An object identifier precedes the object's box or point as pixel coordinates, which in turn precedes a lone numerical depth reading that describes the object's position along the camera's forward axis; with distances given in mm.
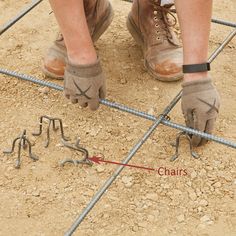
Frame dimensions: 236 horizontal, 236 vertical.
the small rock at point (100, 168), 2820
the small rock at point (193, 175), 2802
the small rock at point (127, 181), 2784
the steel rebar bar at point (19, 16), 3116
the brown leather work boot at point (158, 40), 3060
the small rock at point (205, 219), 2705
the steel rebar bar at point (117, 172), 2612
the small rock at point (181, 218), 2704
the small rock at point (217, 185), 2779
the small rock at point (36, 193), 2767
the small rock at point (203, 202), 2739
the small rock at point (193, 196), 2753
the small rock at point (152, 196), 2752
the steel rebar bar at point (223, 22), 3162
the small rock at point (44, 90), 3077
